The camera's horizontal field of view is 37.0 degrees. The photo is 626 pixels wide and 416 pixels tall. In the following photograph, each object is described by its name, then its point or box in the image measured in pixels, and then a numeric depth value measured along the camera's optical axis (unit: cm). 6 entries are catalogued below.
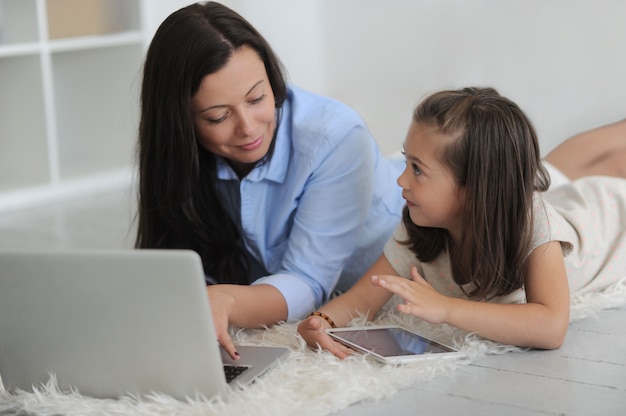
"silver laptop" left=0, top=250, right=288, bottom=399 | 117
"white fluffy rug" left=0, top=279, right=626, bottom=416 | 124
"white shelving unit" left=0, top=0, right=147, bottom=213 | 331
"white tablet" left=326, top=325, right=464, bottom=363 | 143
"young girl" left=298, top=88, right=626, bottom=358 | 145
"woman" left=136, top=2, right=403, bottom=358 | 161
